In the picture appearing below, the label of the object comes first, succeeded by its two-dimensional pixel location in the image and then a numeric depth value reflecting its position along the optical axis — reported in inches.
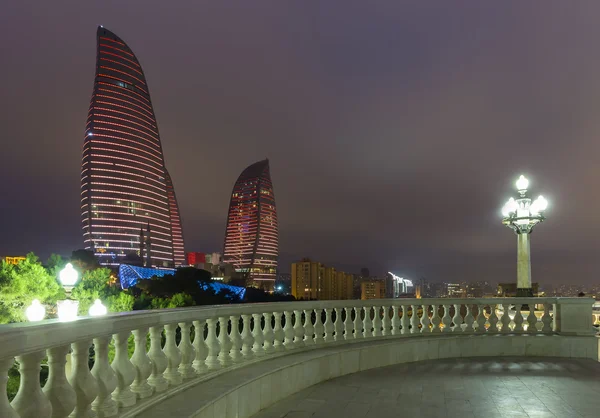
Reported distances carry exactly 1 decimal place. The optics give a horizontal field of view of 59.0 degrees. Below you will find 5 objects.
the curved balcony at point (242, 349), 117.7
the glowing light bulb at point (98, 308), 217.1
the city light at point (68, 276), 248.7
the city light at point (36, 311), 182.7
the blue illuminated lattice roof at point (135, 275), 3973.9
